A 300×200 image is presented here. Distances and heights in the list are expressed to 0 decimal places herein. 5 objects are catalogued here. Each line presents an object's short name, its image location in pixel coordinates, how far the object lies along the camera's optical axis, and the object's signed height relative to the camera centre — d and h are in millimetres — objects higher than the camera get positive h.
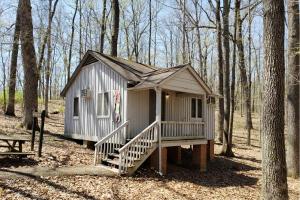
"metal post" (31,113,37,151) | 11003 -1205
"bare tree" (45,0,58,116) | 24781 +5479
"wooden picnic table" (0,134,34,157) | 9250 -1495
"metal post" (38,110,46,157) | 10461 -1131
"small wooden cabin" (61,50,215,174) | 11773 -319
